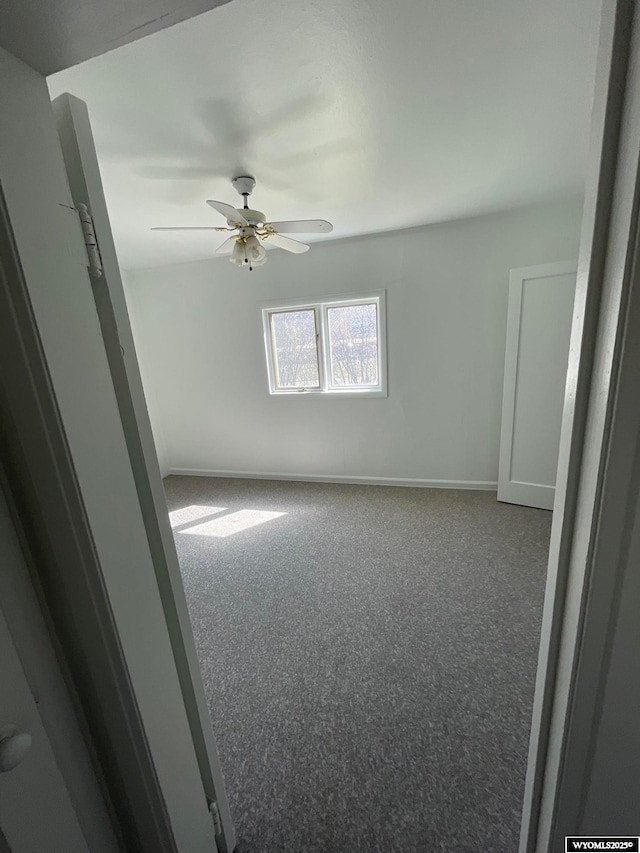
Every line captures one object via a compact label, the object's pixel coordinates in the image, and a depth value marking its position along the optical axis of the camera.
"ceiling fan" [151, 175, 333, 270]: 1.78
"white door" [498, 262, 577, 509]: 2.41
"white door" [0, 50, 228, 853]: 0.48
